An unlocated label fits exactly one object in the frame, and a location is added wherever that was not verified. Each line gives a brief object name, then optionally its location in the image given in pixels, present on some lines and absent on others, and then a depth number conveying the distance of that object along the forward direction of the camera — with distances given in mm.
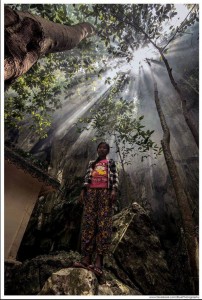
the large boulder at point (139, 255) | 4840
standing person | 3576
